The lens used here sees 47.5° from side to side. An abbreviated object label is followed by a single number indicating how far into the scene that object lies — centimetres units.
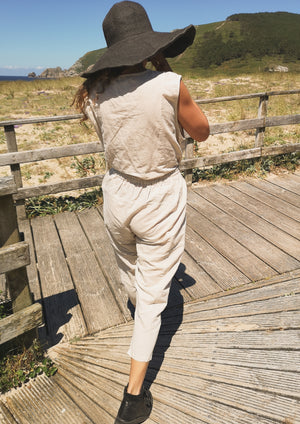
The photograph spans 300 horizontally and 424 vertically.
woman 155
